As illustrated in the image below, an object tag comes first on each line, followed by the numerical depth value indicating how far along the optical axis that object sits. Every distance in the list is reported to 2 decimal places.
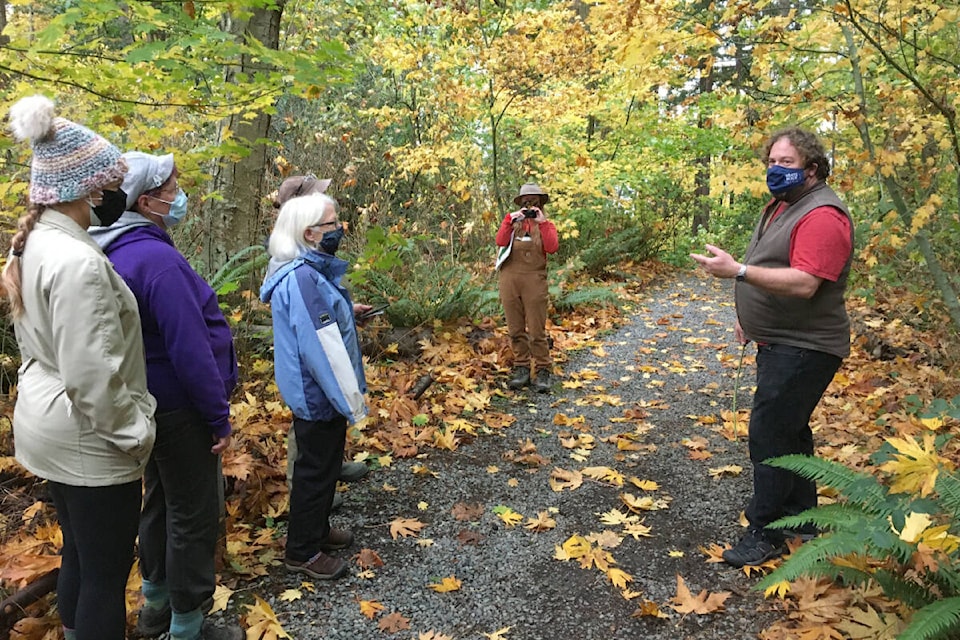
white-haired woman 3.01
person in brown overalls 6.09
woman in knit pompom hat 1.92
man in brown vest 2.92
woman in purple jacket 2.33
